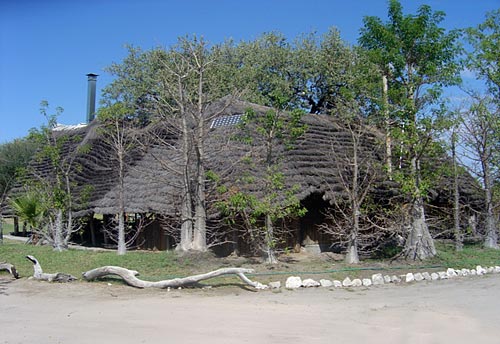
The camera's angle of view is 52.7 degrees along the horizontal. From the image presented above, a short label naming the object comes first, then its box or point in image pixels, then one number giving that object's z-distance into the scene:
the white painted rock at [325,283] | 11.06
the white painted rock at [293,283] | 10.78
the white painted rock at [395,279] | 11.81
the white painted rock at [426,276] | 12.17
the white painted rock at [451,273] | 12.56
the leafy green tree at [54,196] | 16.14
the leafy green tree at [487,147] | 17.66
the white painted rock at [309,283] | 10.91
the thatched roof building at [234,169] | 14.91
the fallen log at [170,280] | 10.35
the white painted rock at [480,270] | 13.16
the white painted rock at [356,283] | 11.21
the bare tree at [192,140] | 13.68
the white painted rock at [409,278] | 11.86
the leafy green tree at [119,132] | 14.77
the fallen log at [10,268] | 11.97
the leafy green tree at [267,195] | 12.92
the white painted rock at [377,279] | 11.55
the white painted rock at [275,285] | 10.69
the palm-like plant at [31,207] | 16.86
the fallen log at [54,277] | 11.34
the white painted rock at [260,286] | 10.62
